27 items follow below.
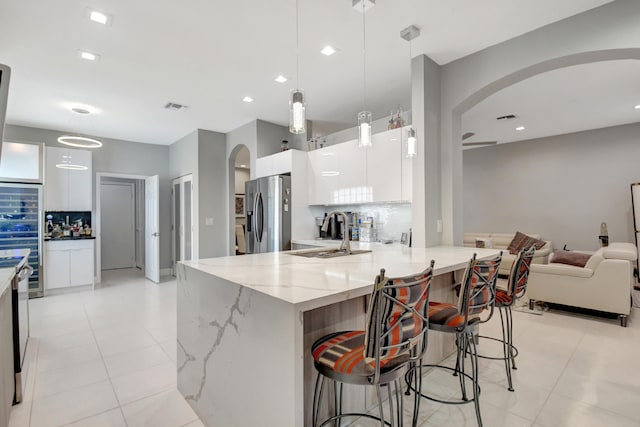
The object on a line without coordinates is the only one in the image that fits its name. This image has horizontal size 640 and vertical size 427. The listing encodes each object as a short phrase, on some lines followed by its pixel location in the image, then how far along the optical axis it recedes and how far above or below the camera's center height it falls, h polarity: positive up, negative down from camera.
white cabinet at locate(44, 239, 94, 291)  5.11 -0.74
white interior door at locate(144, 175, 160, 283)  6.05 -0.26
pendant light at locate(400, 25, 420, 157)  2.66 +0.71
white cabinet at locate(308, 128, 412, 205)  3.41 +0.52
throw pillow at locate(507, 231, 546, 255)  5.84 -0.55
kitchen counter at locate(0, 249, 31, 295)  1.70 -0.31
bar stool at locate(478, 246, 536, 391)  2.26 -0.49
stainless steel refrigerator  4.39 +0.01
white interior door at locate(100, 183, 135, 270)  7.52 -0.20
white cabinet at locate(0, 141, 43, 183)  4.80 +0.86
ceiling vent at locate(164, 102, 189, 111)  4.41 +1.55
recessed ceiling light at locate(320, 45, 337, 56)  2.94 +1.54
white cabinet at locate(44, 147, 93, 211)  5.35 +0.63
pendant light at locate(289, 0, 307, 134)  2.12 +0.70
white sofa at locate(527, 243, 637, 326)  3.54 -0.83
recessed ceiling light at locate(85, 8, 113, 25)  2.41 +1.55
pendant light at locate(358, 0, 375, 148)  2.47 +0.67
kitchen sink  2.62 -0.32
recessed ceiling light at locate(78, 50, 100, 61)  2.98 +1.54
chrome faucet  2.60 -0.23
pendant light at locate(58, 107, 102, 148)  4.42 +1.12
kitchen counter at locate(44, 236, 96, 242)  5.12 -0.33
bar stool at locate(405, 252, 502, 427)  1.78 -0.53
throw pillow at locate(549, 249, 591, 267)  4.04 -0.59
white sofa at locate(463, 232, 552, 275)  5.63 -0.64
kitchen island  1.29 -0.54
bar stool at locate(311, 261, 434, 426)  1.22 -0.50
